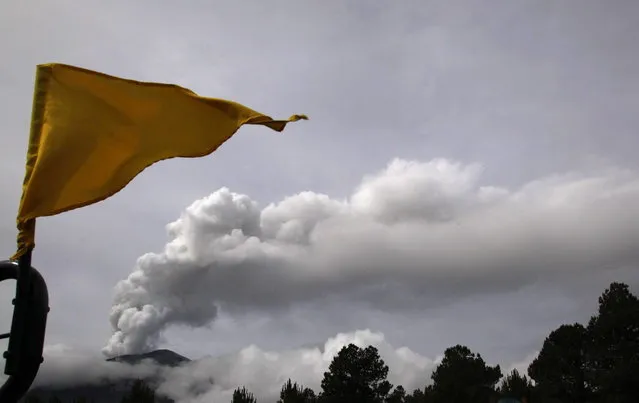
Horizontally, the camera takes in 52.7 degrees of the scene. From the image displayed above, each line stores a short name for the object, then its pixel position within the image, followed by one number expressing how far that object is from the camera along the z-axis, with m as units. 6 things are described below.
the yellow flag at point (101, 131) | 5.91
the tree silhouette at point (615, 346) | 45.25
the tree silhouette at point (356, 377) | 64.25
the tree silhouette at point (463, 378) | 62.33
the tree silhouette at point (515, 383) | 60.71
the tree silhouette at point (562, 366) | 51.09
